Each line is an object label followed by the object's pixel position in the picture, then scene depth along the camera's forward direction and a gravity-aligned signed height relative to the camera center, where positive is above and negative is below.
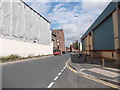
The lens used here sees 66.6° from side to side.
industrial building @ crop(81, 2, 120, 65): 11.01 +1.95
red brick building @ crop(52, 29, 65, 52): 77.54 +7.91
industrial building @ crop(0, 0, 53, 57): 17.20 +4.41
